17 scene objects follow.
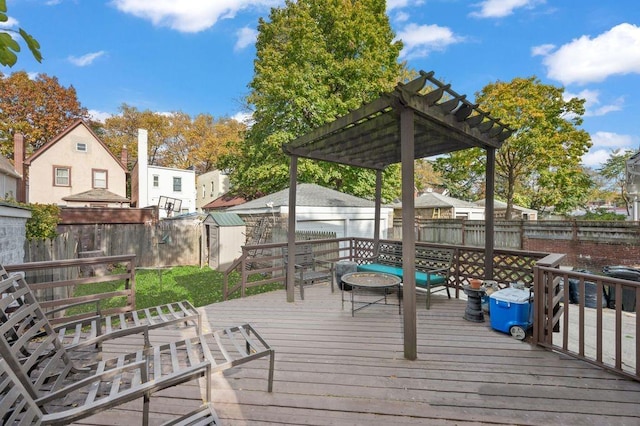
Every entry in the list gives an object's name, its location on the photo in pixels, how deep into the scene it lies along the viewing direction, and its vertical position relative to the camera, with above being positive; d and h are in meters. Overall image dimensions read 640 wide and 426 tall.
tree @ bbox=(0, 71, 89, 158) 22.05 +7.85
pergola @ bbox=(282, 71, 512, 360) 3.24 +1.10
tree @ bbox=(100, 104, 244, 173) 28.39 +7.47
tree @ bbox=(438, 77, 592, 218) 14.59 +3.68
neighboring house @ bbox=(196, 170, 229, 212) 26.81 +2.29
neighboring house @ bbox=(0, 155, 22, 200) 15.25 +1.89
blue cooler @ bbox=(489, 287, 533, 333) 3.56 -1.16
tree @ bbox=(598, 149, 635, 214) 25.40 +3.76
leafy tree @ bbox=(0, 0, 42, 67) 1.04 +0.60
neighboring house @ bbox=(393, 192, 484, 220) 20.73 +0.25
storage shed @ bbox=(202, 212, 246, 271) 11.00 -0.95
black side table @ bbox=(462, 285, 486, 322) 4.12 -1.27
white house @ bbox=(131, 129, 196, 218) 20.19 +1.84
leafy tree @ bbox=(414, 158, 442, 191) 30.52 +3.74
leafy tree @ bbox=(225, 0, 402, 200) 13.67 +6.19
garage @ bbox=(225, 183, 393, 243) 10.63 -0.05
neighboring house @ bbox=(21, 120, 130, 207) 16.97 +2.58
